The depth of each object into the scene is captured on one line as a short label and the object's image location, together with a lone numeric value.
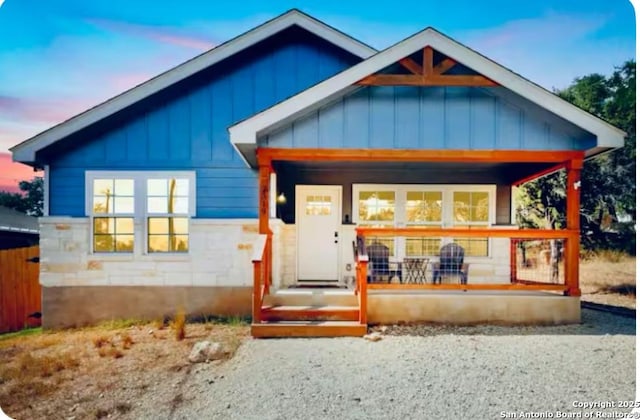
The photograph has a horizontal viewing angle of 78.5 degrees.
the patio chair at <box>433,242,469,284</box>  7.32
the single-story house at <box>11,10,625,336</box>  5.95
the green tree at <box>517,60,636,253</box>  11.67
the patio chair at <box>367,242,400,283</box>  7.16
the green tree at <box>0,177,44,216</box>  25.22
